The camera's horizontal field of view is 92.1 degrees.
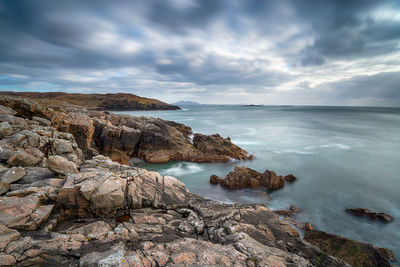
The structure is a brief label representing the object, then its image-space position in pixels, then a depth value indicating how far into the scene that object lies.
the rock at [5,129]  13.71
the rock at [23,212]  6.90
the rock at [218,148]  32.44
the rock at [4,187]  8.41
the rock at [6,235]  5.98
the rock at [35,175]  9.89
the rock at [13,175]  9.17
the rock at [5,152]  11.16
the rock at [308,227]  14.61
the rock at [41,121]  20.56
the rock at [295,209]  17.68
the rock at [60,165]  10.74
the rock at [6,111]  18.59
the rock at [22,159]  11.03
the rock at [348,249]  11.23
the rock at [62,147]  14.52
